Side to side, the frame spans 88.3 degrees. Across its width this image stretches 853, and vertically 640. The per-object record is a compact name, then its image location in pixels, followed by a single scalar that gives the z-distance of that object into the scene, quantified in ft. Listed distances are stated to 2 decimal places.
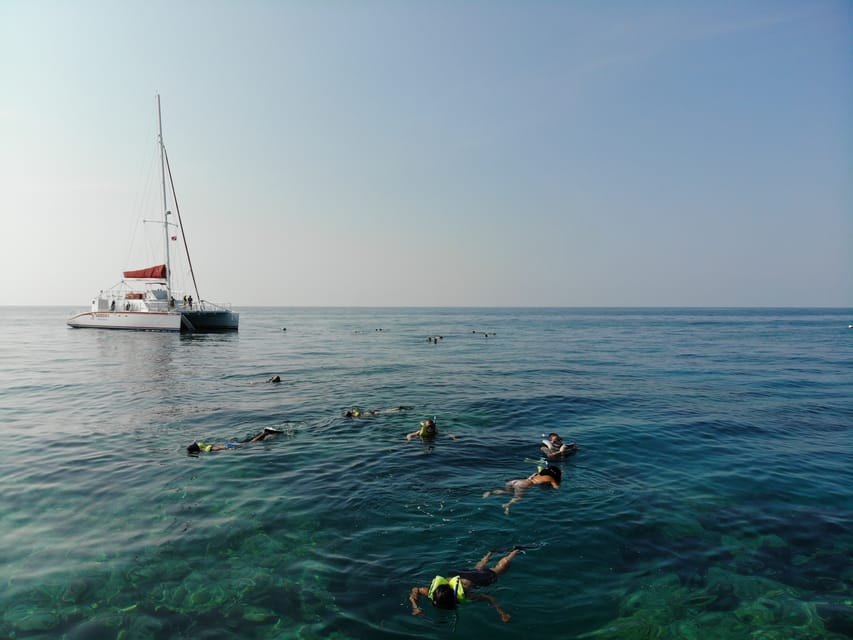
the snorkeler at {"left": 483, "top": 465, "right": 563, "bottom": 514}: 36.99
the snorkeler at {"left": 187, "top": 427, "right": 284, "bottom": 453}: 46.14
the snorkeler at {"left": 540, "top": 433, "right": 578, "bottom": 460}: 45.32
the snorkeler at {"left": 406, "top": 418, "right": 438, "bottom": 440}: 51.70
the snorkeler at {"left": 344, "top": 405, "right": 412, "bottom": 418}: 61.99
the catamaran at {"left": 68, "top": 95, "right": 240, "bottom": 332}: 189.78
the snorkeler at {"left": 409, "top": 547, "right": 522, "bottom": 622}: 22.44
